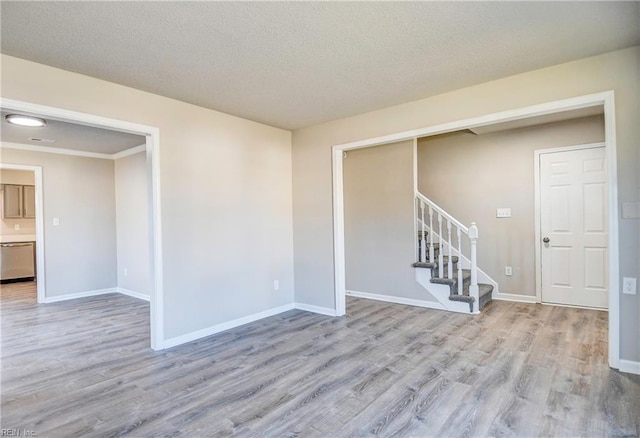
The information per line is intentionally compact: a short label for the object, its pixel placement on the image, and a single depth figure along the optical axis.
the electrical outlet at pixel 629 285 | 2.53
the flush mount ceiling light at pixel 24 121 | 3.56
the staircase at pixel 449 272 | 4.25
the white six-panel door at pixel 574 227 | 4.28
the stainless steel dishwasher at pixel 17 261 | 6.70
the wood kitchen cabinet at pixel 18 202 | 6.96
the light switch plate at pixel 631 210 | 2.49
